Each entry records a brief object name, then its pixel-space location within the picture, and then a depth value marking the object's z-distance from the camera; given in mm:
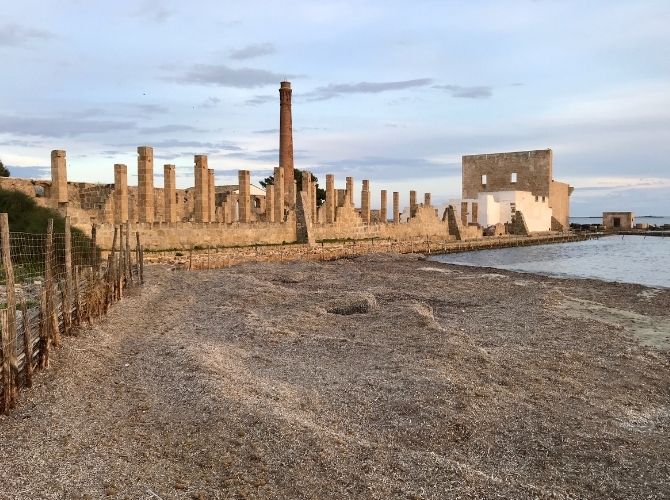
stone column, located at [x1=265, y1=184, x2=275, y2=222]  28609
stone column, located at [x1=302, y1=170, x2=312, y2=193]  30764
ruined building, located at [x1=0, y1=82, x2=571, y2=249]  20359
